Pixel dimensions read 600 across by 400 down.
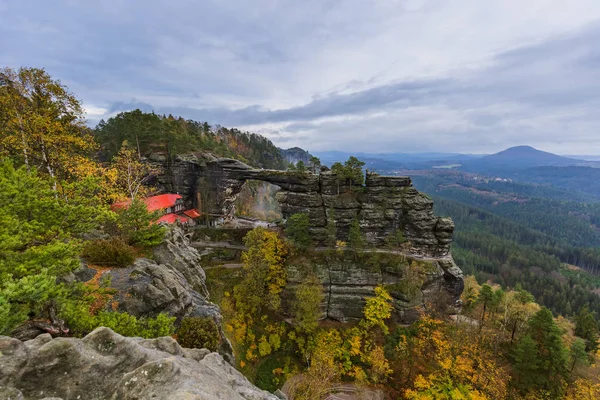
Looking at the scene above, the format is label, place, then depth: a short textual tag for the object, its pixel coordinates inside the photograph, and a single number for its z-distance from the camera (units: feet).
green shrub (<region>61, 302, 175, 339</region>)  29.94
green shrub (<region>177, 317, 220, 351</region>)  43.24
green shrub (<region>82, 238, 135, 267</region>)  51.94
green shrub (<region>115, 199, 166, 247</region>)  63.10
